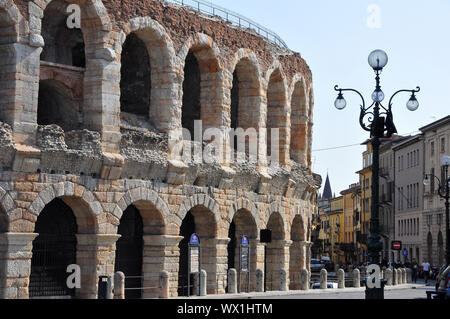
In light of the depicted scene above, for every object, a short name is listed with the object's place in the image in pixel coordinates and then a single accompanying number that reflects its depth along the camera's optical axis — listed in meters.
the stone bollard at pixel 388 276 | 44.97
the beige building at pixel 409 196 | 73.86
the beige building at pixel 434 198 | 66.81
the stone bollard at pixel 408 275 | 54.63
